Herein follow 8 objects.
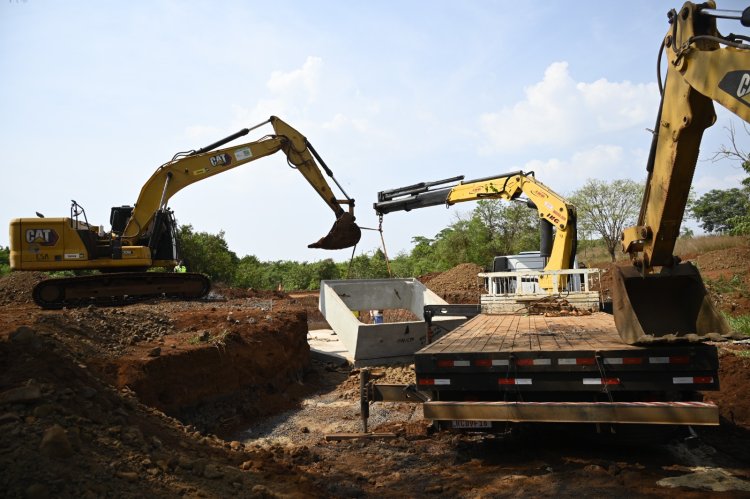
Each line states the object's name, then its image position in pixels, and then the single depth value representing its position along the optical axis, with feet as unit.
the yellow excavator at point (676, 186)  14.07
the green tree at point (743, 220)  51.75
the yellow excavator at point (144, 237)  41.70
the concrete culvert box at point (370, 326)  39.47
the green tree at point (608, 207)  123.24
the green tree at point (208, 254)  85.10
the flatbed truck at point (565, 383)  15.74
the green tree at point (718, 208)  126.11
